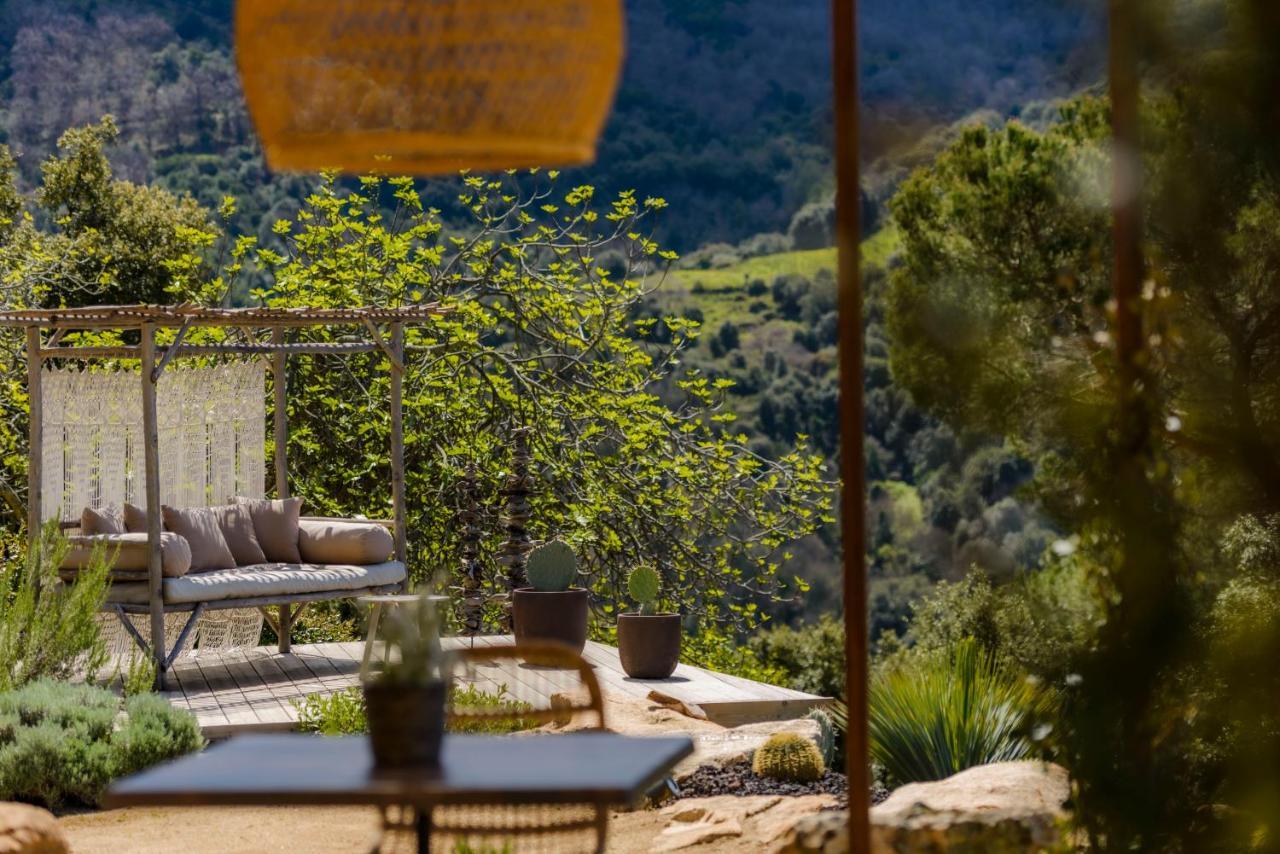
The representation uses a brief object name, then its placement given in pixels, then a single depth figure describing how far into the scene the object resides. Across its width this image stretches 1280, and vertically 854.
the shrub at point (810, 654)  17.27
